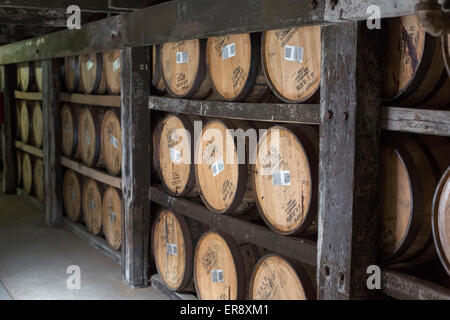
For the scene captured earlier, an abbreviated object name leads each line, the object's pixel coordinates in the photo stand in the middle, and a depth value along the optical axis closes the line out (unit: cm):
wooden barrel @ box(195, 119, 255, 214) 320
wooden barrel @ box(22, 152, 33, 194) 777
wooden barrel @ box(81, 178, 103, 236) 545
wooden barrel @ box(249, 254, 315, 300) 278
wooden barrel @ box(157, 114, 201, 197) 377
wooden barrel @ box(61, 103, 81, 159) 600
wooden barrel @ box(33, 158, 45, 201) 729
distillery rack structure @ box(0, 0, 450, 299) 218
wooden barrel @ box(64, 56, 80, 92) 593
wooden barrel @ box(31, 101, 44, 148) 709
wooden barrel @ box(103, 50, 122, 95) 485
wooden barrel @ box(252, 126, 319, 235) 264
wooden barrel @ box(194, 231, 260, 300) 331
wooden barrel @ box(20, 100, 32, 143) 758
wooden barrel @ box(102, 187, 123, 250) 498
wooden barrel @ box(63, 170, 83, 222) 603
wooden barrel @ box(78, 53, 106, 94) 520
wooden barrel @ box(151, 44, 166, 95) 421
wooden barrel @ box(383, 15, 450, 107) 209
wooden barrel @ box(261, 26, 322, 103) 260
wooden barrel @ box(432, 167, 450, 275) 199
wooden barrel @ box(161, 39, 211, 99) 360
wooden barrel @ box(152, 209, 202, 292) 390
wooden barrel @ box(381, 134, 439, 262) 217
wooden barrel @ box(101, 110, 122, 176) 487
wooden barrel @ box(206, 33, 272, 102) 308
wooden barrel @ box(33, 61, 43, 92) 703
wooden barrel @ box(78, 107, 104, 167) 535
